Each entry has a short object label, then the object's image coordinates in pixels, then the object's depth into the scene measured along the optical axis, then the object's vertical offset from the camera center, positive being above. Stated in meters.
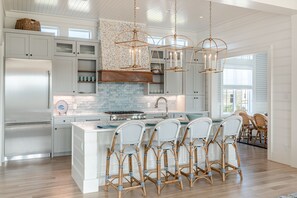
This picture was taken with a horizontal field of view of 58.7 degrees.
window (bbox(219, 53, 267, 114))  9.09 +0.51
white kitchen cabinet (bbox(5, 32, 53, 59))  5.53 +1.11
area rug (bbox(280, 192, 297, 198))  3.60 -1.34
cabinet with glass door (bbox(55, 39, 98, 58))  6.19 +1.19
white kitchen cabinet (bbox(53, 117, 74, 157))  5.91 -0.87
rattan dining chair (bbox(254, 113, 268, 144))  7.26 -0.69
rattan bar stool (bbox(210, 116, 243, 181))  4.30 -0.65
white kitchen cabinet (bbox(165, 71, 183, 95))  7.40 +0.42
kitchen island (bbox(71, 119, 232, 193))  3.83 -0.84
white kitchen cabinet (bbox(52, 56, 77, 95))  6.18 +0.51
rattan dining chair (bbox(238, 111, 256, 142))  7.79 -0.81
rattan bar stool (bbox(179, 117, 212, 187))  4.00 -0.65
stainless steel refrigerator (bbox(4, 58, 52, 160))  5.47 -0.24
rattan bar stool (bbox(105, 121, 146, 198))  3.54 -0.63
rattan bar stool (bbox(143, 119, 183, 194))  3.77 -0.68
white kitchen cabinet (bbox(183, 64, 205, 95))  7.63 +0.51
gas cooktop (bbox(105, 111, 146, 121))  6.35 -0.43
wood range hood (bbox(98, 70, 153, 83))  6.34 +0.54
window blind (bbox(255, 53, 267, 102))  9.55 +0.70
